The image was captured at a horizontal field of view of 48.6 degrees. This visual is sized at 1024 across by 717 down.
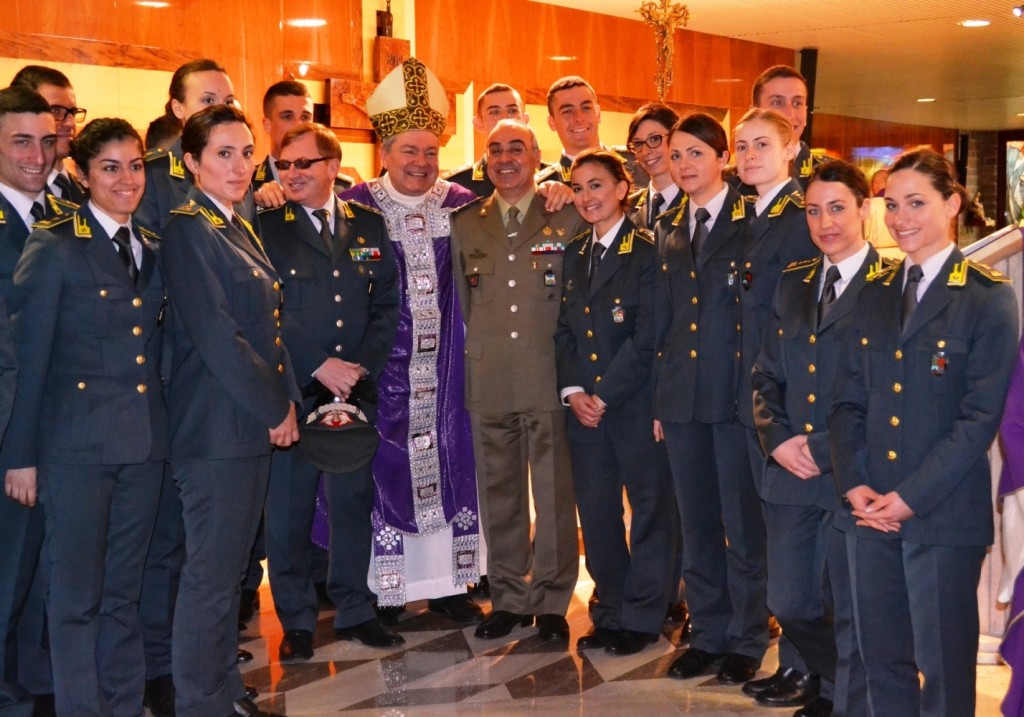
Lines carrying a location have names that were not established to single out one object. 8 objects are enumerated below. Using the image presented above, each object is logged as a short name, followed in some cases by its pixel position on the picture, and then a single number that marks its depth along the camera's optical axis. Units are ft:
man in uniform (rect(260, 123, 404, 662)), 13.23
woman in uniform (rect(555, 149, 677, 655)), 12.84
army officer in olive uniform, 13.62
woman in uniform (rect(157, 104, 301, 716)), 10.53
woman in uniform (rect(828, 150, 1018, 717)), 8.98
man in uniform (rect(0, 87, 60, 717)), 10.71
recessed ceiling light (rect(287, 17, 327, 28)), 25.63
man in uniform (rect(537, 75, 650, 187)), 15.70
